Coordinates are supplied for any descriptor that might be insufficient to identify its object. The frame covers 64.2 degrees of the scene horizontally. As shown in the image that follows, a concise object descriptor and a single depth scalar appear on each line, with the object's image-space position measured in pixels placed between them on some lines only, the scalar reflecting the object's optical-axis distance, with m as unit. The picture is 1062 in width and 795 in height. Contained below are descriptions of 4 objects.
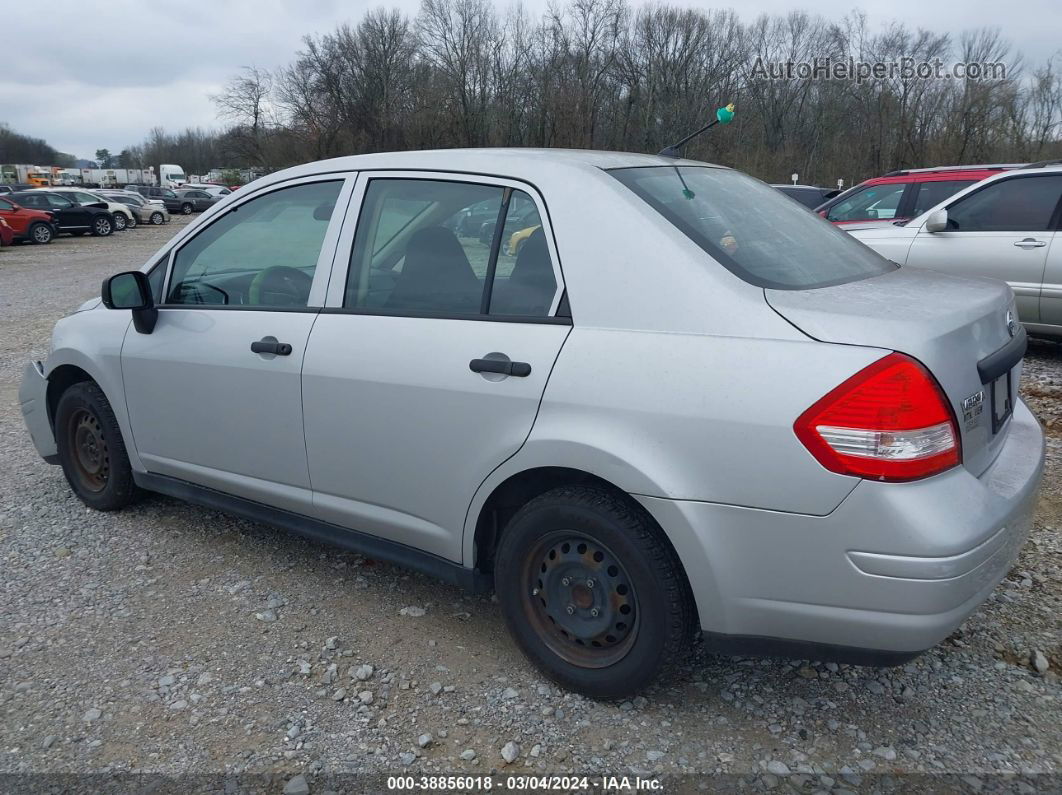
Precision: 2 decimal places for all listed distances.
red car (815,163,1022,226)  9.75
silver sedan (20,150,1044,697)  2.20
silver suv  7.03
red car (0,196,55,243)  25.61
